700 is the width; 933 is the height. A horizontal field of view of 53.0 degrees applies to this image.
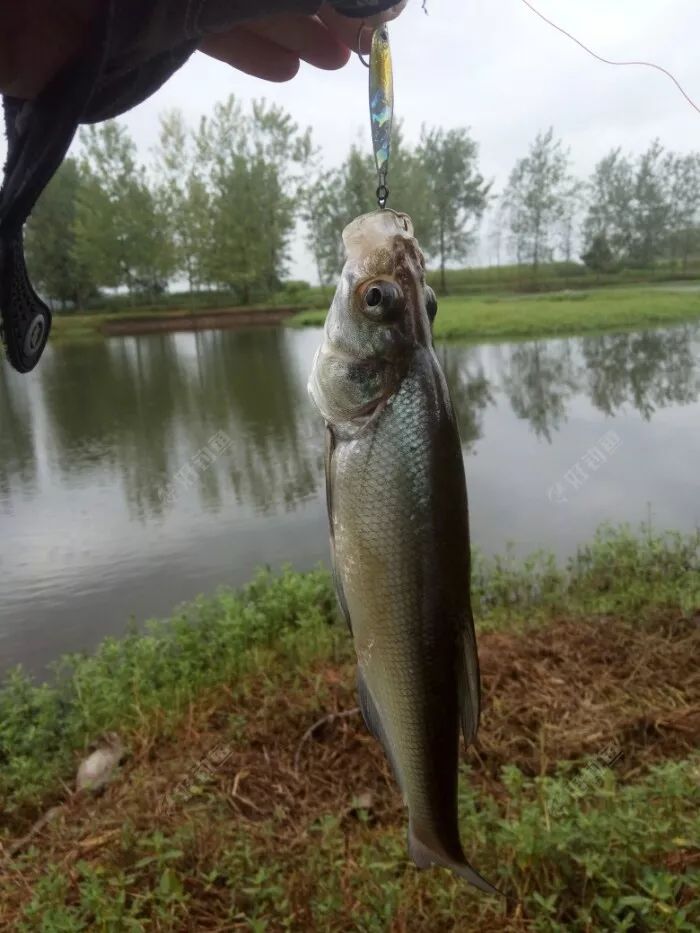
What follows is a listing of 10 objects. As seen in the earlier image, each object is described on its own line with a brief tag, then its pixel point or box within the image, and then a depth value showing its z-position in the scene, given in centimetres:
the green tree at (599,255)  3550
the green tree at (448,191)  2077
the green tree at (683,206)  3186
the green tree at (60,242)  2484
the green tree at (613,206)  3481
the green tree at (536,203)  3678
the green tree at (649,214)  3322
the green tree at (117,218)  2686
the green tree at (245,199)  1536
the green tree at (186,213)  2085
